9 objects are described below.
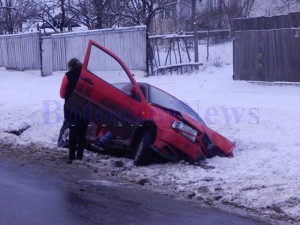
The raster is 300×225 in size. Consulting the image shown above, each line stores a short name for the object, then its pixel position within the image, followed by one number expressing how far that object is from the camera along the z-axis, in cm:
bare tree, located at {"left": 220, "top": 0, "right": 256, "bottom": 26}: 3444
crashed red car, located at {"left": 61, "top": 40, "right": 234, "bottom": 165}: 970
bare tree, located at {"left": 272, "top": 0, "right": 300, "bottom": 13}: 3218
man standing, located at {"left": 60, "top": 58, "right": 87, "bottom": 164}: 1012
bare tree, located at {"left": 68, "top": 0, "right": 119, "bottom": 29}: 2731
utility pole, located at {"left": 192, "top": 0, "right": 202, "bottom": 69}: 2345
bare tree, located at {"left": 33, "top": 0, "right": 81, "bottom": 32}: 3050
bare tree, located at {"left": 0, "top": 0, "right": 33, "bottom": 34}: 3284
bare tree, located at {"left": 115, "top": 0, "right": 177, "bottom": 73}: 2614
